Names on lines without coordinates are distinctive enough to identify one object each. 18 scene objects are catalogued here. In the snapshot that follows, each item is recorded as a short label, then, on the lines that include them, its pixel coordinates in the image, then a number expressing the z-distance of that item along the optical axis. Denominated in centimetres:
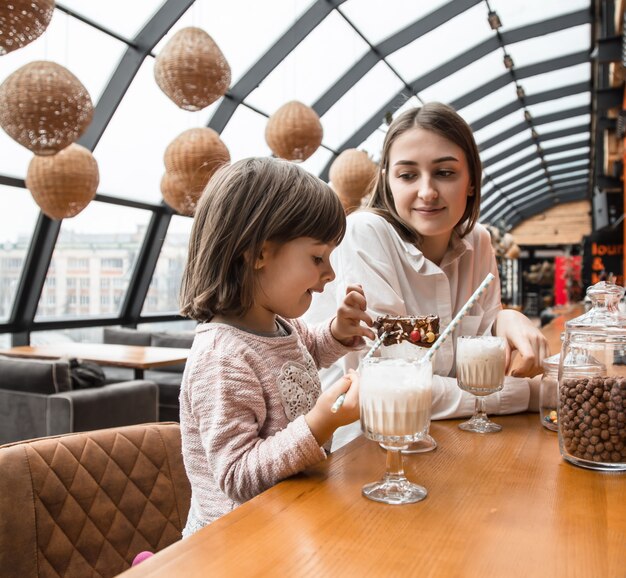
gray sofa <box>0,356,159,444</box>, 412
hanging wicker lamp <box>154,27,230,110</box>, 370
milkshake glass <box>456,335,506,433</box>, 132
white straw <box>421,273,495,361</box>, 96
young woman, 151
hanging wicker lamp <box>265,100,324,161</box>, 477
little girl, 104
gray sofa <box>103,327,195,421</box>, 589
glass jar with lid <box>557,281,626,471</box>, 105
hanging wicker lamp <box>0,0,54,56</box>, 249
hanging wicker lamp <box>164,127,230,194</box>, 454
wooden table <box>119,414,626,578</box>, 72
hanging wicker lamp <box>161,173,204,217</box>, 504
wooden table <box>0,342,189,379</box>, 517
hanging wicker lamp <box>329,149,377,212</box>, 556
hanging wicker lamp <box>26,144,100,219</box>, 426
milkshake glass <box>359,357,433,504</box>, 91
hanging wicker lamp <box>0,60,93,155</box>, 315
